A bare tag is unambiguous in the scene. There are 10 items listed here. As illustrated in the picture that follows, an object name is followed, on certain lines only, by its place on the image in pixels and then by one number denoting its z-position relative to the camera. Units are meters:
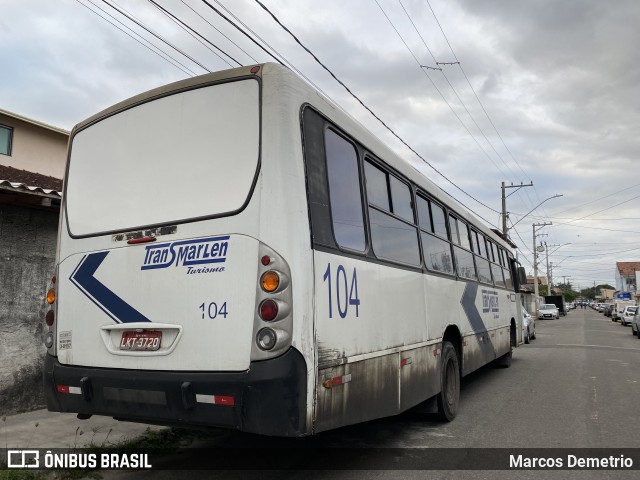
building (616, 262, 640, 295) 105.50
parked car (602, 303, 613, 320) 59.72
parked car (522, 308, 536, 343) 19.73
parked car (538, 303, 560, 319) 50.81
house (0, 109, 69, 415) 6.61
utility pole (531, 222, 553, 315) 53.91
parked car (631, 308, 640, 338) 24.67
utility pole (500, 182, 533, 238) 33.66
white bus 3.42
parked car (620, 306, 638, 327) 36.62
